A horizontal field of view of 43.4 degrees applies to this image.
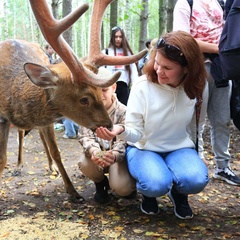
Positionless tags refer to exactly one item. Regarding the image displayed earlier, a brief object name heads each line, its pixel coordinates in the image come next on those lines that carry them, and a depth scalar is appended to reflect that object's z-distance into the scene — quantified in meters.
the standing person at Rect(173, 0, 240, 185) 3.43
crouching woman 2.74
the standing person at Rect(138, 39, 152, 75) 6.11
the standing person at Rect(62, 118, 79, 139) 7.08
